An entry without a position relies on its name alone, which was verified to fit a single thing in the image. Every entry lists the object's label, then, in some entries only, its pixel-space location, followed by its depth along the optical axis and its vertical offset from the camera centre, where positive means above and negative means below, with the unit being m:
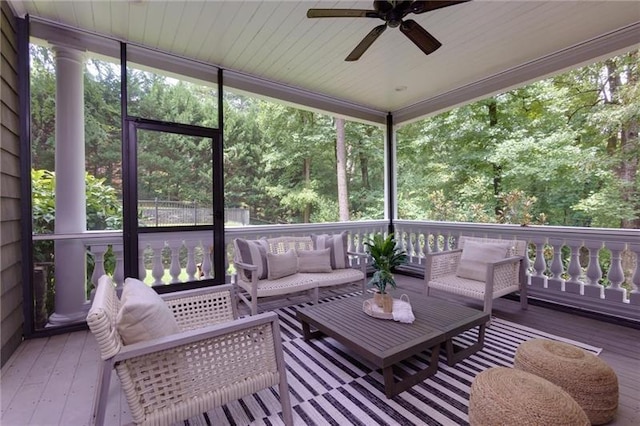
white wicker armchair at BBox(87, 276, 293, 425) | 1.22 -0.71
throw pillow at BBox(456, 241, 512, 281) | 3.25 -0.55
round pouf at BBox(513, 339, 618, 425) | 1.55 -0.91
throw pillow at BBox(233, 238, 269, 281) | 3.26 -0.49
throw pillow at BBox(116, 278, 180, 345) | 1.29 -0.49
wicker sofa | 3.14 -0.64
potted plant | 2.30 -0.42
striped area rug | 1.67 -1.16
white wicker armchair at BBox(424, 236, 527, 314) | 2.92 -0.75
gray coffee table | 1.83 -0.85
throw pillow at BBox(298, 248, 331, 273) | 3.58 -0.61
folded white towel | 2.20 -0.78
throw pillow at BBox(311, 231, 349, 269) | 3.77 -0.46
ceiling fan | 2.00 +1.39
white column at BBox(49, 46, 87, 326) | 2.84 +0.25
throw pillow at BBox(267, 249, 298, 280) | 3.34 -0.62
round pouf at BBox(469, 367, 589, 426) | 1.22 -0.85
